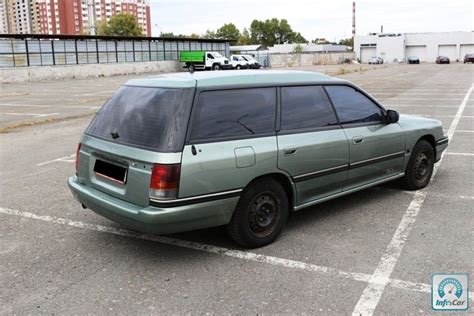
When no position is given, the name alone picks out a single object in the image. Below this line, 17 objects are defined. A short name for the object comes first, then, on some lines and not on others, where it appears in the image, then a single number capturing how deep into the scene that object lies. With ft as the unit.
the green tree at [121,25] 334.03
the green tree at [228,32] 466.70
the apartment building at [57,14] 390.44
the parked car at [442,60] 235.40
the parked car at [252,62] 165.34
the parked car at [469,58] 224.70
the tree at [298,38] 492.13
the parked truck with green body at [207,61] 160.15
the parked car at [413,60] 247.70
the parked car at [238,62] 161.79
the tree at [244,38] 439.39
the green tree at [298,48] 349.78
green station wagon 12.34
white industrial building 309.22
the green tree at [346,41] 536.95
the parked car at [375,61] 262.88
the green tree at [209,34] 479.82
